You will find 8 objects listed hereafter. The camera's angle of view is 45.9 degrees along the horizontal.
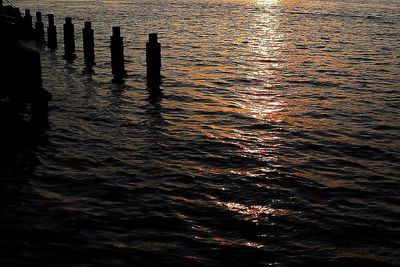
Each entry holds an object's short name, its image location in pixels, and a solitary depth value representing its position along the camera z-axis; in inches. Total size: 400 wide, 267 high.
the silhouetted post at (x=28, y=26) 1342.3
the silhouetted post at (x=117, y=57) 801.6
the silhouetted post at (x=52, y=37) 1170.6
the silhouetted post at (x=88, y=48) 932.0
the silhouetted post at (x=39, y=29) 1280.8
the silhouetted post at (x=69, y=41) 1021.2
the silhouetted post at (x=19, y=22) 1262.3
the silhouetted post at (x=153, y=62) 738.2
